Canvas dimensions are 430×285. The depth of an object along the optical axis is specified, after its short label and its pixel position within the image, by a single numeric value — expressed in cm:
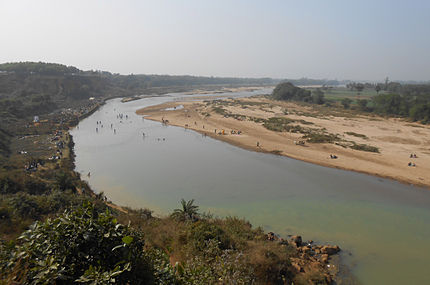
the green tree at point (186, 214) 1564
